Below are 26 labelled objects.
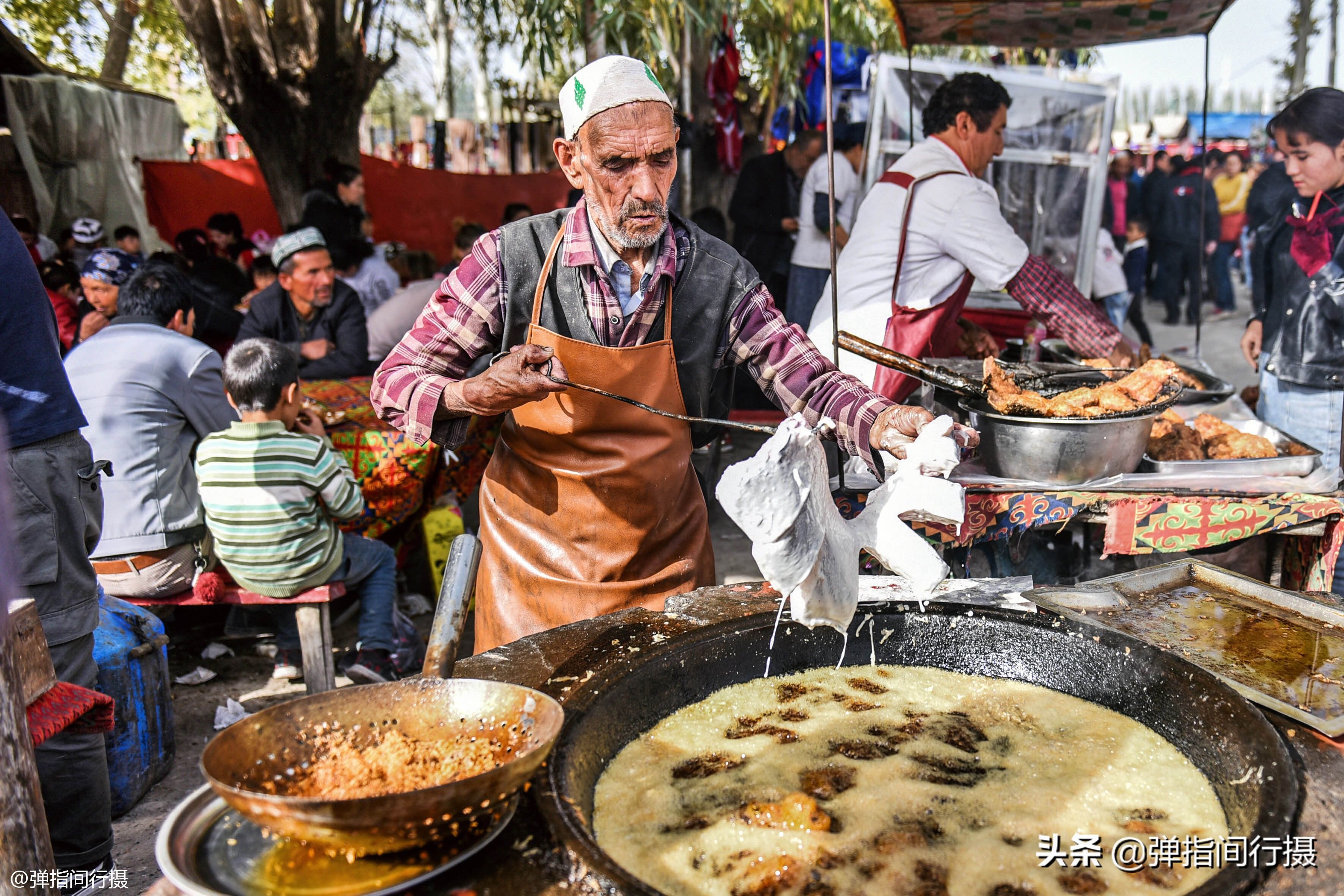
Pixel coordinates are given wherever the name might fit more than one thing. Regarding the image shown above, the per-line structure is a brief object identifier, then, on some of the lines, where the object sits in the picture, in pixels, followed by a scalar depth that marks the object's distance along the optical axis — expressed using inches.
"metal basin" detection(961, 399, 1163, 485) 102.7
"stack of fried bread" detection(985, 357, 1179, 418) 103.5
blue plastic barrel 118.9
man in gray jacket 138.1
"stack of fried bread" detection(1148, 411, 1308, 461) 115.0
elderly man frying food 80.8
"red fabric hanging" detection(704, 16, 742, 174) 302.5
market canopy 170.6
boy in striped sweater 135.7
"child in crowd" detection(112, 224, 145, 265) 336.2
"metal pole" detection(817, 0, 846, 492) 88.4
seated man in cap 189.2
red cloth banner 432.5
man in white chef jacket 127.8
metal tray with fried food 109.6
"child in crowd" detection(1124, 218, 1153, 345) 442.6
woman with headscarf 185.8
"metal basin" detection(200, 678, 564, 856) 40.9
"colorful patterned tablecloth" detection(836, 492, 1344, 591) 102.8
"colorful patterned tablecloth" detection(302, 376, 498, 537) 165.0
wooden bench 141.0
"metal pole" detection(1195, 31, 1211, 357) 180.7
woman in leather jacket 139.9
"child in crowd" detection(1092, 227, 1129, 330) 251.4
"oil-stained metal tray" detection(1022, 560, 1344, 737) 64.5
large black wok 52.7
